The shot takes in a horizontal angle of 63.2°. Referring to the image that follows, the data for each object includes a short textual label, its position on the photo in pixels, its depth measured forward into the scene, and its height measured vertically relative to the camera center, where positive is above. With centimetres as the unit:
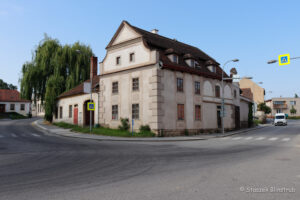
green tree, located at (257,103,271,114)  6214 +204
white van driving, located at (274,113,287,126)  4263 -90
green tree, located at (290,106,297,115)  8944 +138
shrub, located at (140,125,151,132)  2238 -113
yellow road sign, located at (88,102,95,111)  2290 +94
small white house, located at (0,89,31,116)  6031 +326
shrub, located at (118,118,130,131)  2395 -81
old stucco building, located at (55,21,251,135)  2264 +304
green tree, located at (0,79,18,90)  9628 +1266
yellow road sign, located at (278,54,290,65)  1746 +403
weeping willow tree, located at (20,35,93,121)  3566 +673
